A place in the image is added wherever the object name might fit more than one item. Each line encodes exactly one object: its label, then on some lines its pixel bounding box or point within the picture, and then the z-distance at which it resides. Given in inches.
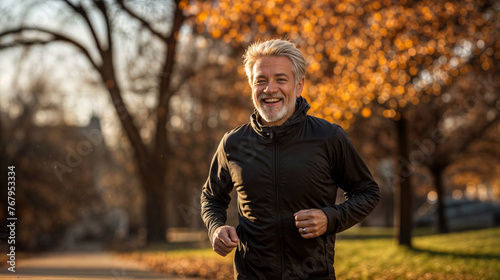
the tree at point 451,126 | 637.3
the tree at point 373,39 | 402.3
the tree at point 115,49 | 620.1
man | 112.9
